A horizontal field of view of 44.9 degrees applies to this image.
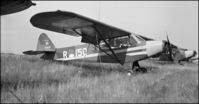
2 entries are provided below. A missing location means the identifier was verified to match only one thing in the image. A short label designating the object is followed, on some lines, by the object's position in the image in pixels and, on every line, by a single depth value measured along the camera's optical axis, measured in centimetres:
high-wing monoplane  895
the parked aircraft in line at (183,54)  2319
